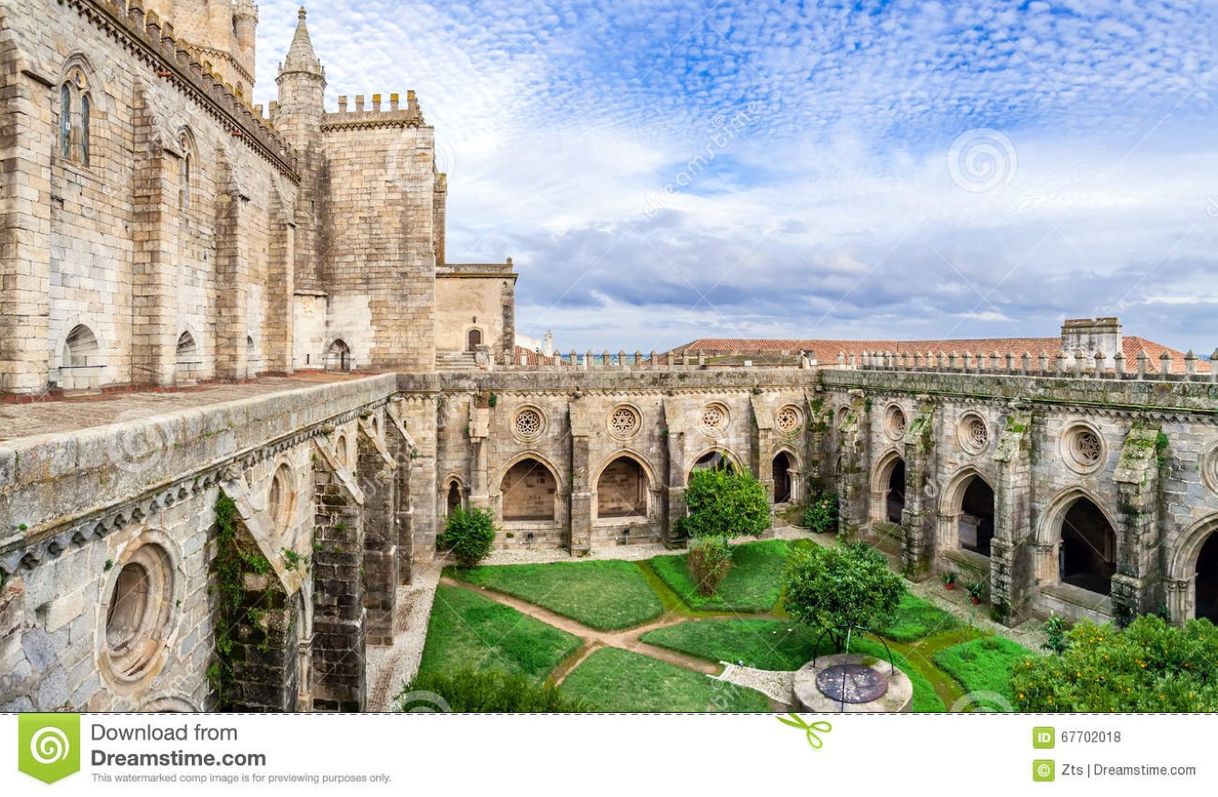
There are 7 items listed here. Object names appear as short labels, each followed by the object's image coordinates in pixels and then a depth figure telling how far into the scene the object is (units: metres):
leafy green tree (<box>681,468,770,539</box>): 22.75
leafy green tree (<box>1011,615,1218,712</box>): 8.19
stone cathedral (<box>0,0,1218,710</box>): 6.77
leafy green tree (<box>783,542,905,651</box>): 15.23
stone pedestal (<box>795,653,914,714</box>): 13.31
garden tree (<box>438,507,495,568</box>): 21.97
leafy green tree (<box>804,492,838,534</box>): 26.62
